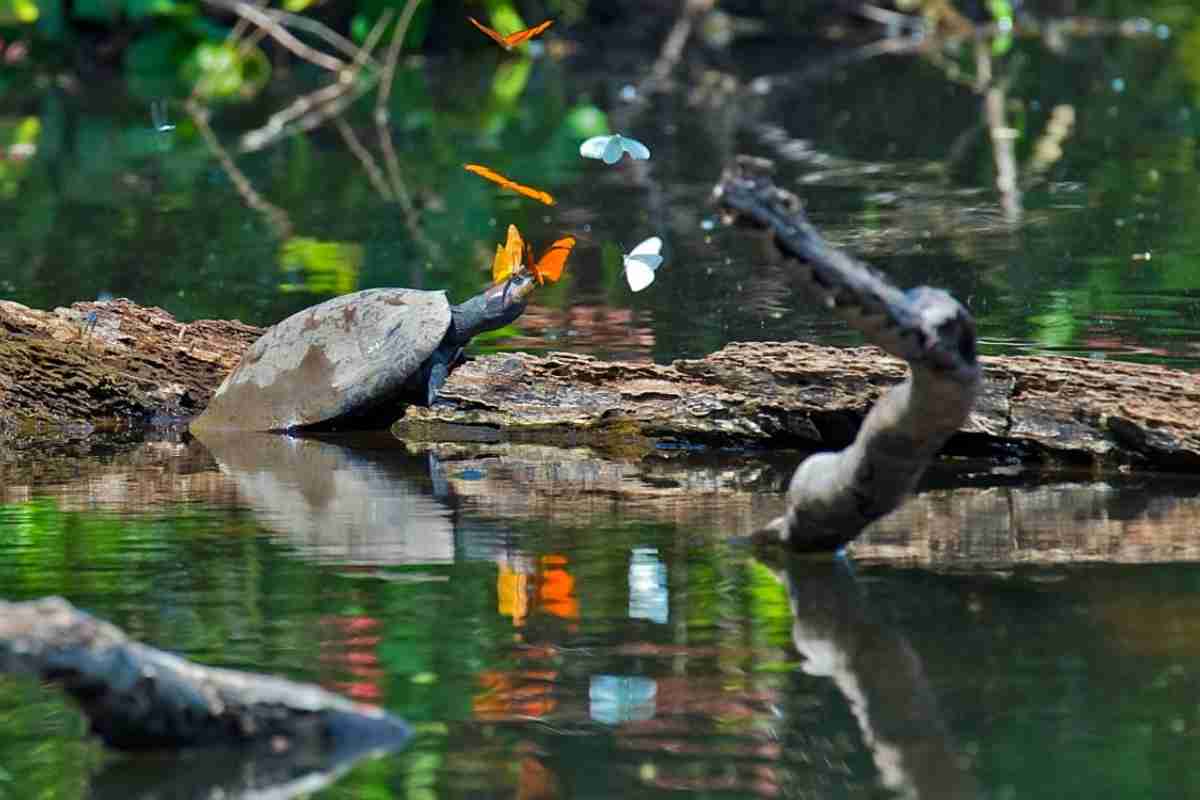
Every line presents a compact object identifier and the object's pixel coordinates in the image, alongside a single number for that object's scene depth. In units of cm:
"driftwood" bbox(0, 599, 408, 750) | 732
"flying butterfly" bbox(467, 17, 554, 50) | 1173
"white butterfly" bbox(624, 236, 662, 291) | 1120
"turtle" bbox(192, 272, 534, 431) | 1386
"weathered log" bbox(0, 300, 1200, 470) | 1205
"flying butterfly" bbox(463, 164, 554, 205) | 1205
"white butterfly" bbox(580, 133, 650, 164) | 1073
